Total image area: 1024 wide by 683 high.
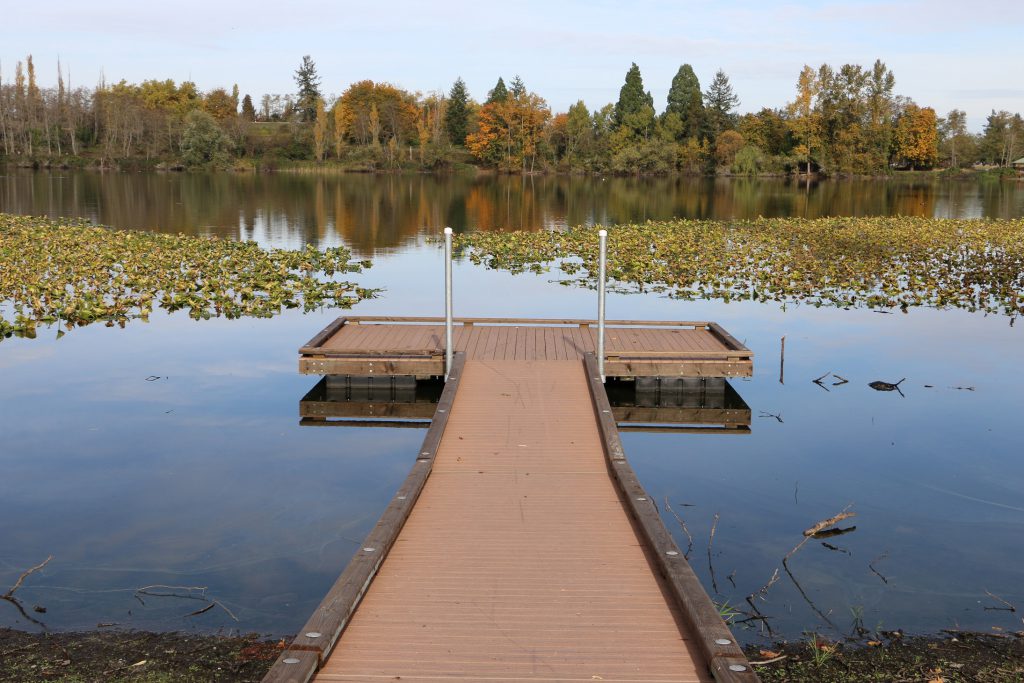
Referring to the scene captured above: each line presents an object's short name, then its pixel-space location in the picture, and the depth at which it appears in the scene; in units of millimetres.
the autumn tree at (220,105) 123250
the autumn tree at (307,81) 142125
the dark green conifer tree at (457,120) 112500
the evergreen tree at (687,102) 102938
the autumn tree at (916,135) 102812
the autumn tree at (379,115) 112375
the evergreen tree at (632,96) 103250
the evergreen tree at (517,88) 123412
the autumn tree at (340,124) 106712
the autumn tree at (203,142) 100812
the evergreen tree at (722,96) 121062
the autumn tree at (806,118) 97000
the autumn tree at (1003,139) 111125
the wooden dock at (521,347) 13516
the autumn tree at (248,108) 135288
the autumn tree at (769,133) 102625
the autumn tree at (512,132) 104875
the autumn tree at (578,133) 105000
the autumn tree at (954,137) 110762
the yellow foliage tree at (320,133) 104625
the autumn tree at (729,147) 99375
